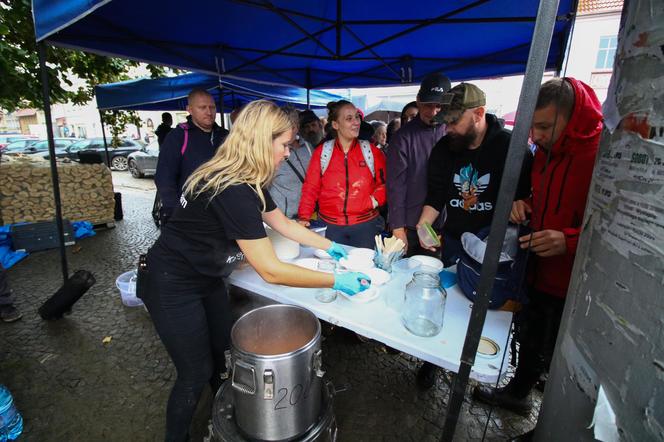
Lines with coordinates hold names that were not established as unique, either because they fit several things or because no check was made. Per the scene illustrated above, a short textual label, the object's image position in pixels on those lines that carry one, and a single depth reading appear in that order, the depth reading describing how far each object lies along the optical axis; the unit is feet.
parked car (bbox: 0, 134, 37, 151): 48.01
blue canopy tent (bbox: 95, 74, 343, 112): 20.12
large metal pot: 3.97
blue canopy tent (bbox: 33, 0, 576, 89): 9.90
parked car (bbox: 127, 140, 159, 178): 38.52
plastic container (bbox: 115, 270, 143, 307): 10.73
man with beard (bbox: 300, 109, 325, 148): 13.01
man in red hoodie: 4.88
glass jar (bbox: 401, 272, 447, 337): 4.66
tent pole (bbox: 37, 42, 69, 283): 9.50
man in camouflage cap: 6.70
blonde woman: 4.54
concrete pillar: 2.08
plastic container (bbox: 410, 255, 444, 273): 6.28
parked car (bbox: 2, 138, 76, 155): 41.93
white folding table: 4.06
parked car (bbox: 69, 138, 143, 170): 41.52
